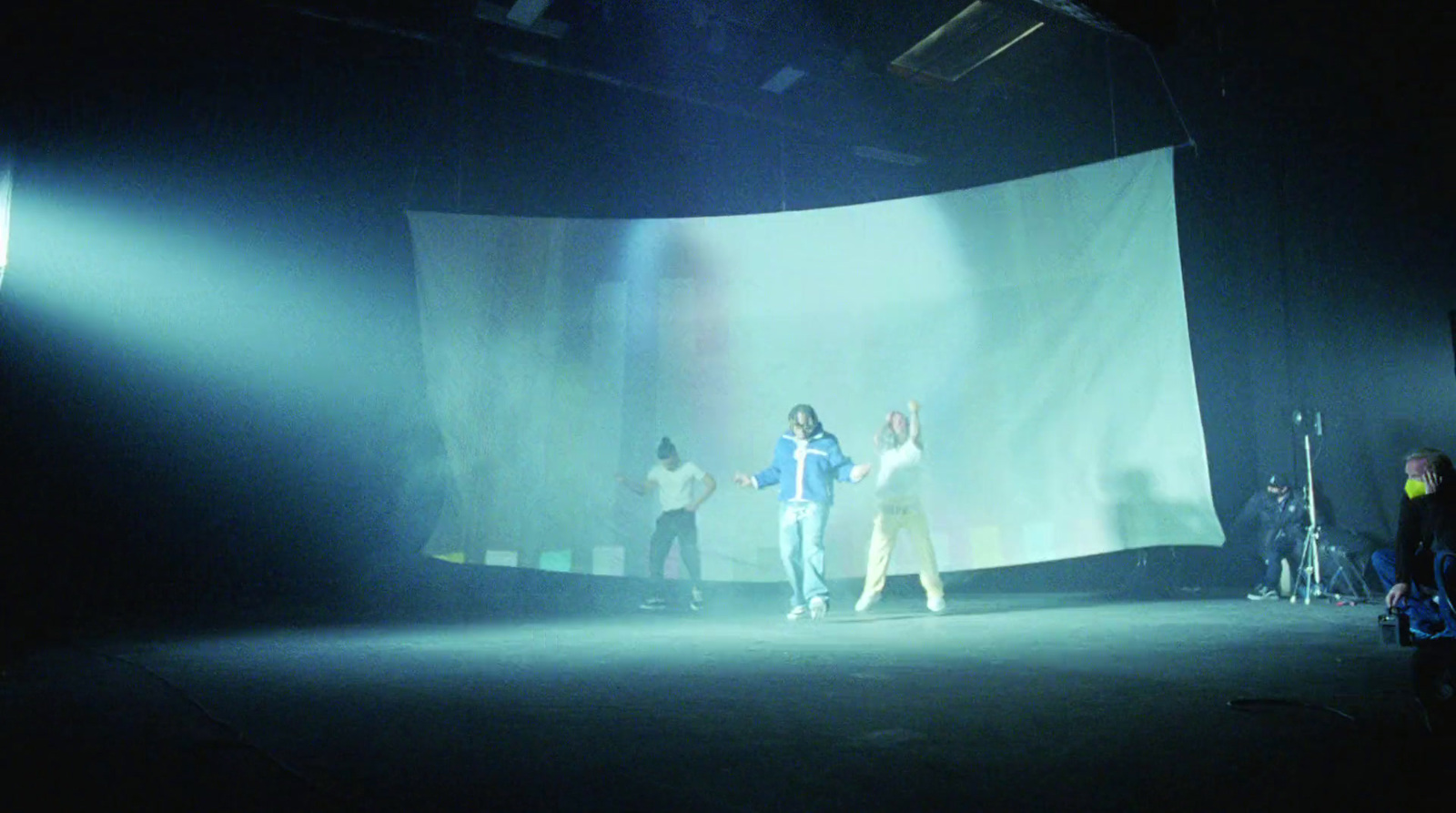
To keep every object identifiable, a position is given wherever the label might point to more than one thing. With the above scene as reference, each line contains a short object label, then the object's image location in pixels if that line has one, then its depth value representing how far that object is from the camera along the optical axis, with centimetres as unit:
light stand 836
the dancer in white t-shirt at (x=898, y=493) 754
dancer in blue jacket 723
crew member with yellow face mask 307
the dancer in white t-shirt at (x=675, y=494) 844
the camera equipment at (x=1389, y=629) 473
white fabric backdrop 756
